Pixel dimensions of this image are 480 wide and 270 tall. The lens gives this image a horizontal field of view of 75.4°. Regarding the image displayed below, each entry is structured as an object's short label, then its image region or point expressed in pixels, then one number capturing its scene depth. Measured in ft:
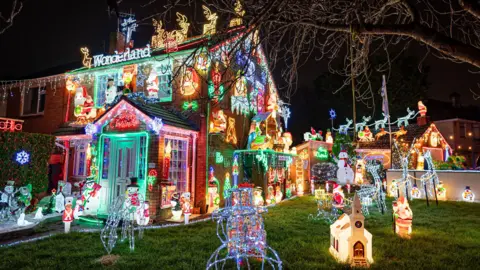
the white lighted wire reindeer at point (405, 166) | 40.60
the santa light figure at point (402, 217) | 25.40
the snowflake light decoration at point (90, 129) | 38.93
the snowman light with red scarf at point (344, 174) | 33.12
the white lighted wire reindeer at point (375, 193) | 38.37
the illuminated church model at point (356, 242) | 18.26
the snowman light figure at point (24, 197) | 34.96
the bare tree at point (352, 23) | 13.05
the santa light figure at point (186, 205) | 32.53
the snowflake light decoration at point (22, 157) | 38.72
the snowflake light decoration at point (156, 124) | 35.07
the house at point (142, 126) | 36.91
